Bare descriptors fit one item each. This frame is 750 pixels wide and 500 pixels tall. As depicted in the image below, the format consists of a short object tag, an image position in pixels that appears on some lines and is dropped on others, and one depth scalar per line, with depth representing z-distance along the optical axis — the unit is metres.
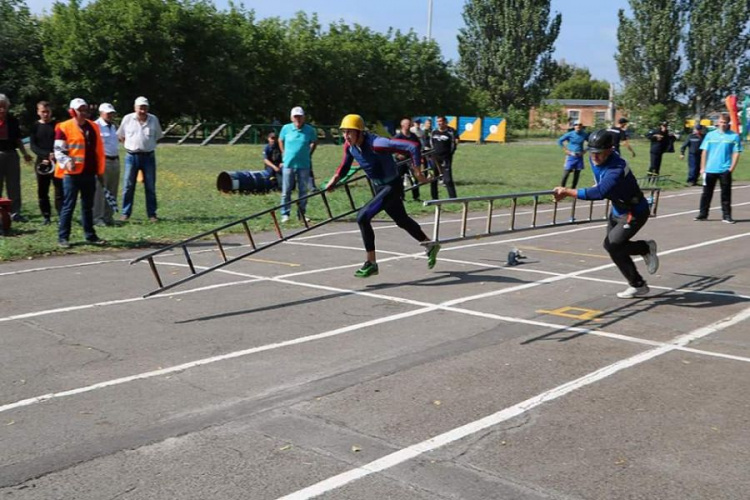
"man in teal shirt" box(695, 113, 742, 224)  16.31
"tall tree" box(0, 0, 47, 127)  42.84
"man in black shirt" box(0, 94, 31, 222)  13.29
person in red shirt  11.48
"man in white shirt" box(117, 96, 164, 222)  14.14
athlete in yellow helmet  9.66
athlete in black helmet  8.70
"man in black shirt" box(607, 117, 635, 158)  21.41
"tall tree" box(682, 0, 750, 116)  70.56
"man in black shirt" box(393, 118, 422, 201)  17.97
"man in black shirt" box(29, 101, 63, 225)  13.75
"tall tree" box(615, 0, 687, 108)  71.38
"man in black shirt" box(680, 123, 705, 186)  25.94
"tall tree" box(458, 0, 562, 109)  77.38
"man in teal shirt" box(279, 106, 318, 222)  15.03
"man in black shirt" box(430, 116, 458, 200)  18.69
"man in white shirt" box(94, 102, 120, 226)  13.67
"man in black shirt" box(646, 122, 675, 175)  27.80
